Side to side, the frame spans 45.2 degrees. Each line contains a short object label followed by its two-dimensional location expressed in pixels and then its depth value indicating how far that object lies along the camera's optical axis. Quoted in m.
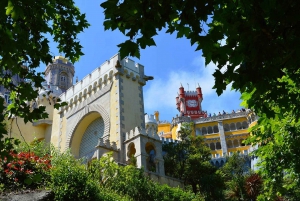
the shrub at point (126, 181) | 18.01
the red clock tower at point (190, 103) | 80.88
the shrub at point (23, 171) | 13.65
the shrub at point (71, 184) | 13.46
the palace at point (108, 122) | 24.88
